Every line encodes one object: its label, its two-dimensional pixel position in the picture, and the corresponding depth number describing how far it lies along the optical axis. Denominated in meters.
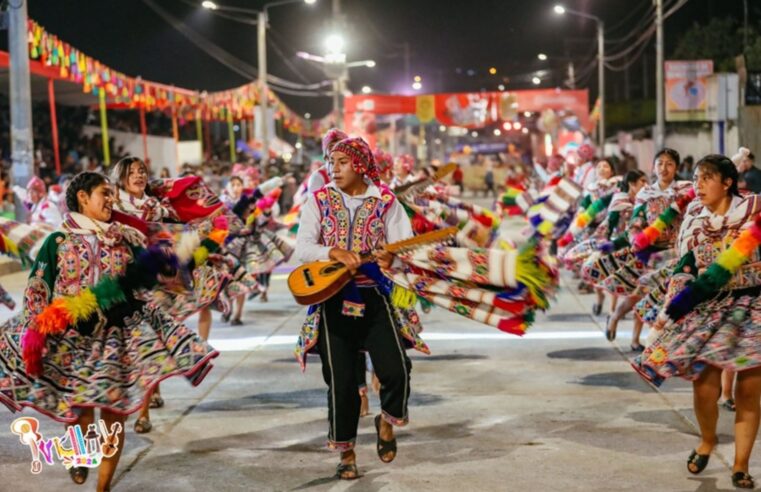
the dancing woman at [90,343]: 5.79
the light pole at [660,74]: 29.12
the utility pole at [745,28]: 34.14
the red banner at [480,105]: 42.81
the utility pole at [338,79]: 49.09
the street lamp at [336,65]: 49.25
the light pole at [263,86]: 36.69
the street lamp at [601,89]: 47.22
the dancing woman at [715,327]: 6.02
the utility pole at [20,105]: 19.97
